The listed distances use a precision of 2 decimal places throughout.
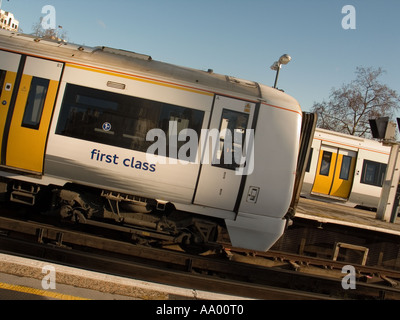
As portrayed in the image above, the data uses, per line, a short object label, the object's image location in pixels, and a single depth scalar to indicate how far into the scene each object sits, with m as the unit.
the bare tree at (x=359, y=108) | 27.30
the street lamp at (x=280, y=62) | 13.17
